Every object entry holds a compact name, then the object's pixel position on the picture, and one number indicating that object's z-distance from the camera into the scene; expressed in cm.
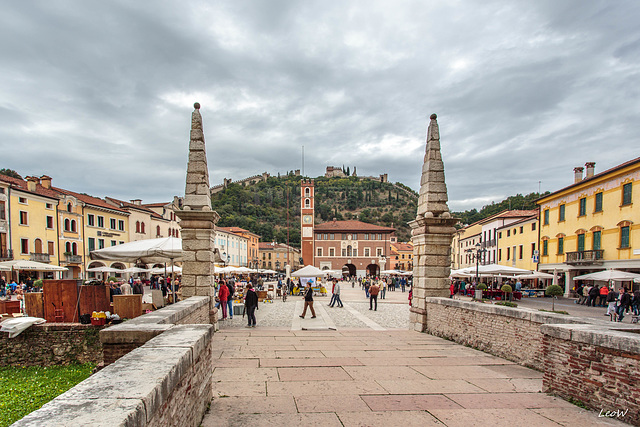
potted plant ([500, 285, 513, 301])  2181
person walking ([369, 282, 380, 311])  1827
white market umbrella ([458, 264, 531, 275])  2112
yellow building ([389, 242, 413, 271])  9640
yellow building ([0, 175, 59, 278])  2944
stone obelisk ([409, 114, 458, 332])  1033
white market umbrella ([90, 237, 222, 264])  1011
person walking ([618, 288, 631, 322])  1538
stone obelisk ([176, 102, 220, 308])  984
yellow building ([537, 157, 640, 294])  2402
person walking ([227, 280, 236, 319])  1421
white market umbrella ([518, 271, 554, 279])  2491
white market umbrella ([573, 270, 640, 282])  1841
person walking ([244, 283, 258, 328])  1204
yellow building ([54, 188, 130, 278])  3714
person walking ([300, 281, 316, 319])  1395
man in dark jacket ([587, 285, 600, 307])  2280
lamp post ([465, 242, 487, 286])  5040
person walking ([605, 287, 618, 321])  1473
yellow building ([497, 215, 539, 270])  3675
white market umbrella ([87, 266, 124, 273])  2307
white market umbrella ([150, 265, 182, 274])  2370
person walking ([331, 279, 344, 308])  1990
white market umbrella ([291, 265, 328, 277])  2383
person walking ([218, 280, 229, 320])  1325
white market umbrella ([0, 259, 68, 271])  1850
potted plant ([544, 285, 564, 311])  1999
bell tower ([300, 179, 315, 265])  7212
